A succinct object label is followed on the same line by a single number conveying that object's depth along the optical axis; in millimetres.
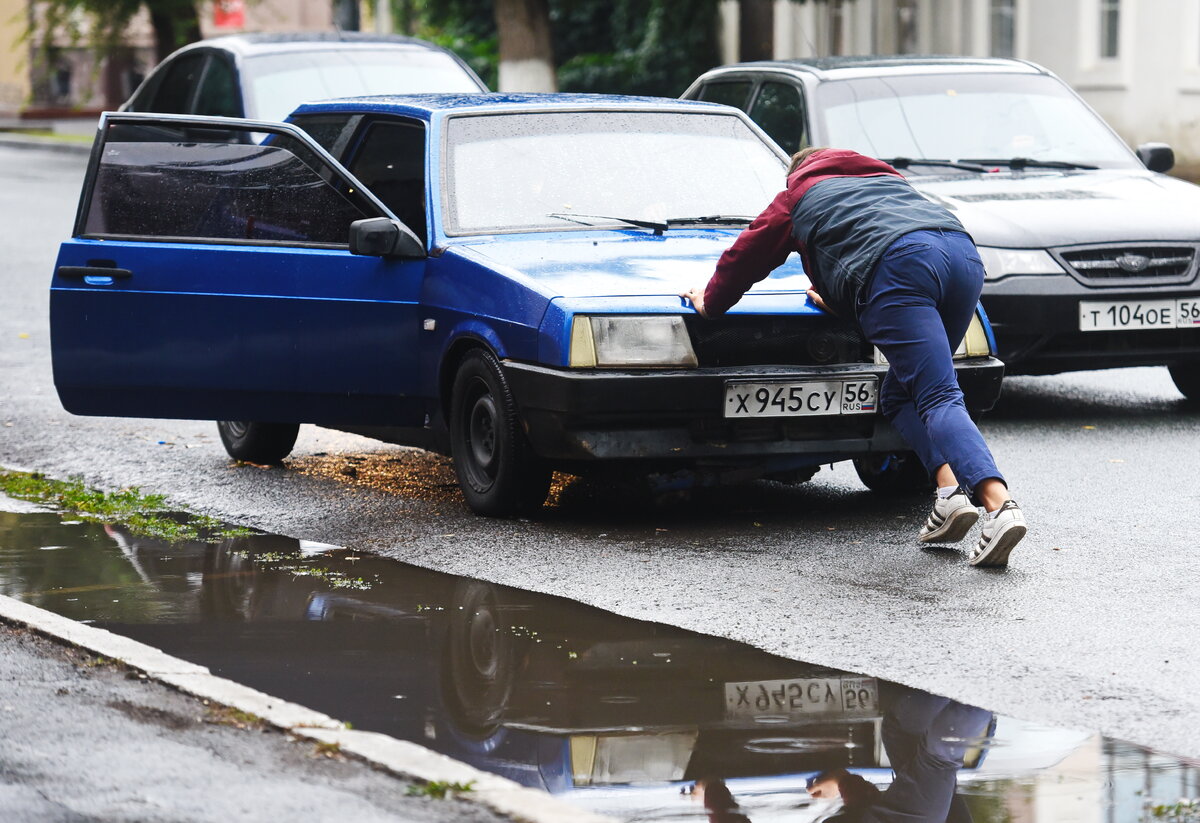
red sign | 41469
